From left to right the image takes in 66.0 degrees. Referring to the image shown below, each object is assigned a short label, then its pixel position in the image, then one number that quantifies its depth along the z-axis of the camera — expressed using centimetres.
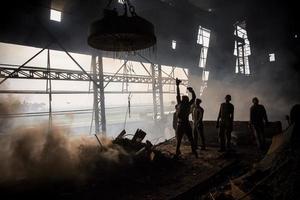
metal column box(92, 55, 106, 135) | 1605
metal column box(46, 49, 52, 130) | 1216
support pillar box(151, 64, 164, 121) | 2150
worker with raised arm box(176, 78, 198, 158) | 735
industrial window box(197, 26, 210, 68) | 2263
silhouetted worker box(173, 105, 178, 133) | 1032
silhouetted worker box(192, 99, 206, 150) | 841
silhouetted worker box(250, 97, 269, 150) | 793
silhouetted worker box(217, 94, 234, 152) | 779
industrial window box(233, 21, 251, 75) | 2419
